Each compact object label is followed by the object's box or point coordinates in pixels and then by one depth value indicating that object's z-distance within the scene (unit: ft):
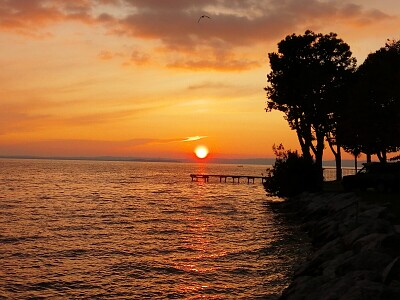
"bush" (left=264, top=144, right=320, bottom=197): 152.87
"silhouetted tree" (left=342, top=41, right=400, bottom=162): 125.08
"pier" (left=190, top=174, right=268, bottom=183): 377.67
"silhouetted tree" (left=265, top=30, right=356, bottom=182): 165.37
